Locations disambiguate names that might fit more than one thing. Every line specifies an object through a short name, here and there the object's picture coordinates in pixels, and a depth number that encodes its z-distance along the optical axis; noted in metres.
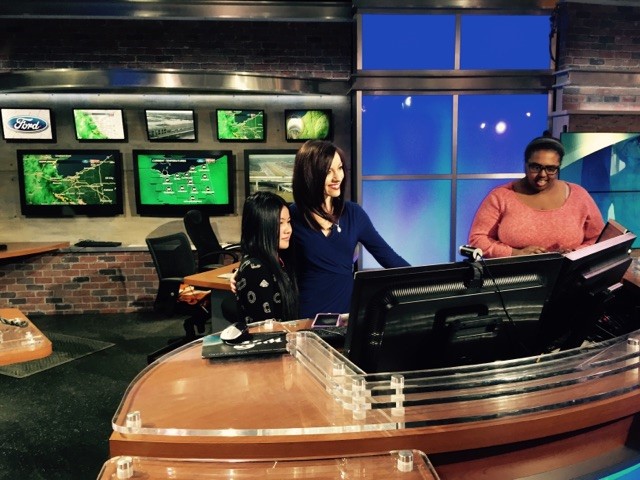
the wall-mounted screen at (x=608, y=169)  5.40
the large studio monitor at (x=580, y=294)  1.51
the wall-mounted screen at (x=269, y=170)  6.00
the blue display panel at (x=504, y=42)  5.59
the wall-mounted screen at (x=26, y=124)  5.78
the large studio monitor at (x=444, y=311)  1.27
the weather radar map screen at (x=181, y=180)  5.92
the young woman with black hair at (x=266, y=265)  2.13
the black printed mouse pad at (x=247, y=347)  1.61
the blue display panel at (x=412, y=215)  5.71
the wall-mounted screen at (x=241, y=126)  5.94
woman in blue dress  2.25
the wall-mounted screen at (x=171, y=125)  5.88
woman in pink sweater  2.45
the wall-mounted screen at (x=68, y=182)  5.83
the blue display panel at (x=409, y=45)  5.54
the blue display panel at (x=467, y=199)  5.75
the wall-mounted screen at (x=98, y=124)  5.85
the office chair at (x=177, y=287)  4.08
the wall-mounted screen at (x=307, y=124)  5.99
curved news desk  1.11
